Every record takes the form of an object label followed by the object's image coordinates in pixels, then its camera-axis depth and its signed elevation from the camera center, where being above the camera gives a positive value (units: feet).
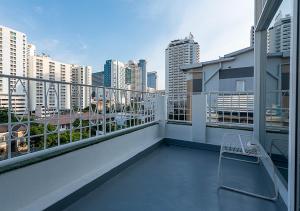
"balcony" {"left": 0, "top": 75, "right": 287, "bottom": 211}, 5.28 -2.27
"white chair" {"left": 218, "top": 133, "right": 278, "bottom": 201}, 6.49 -2.44
